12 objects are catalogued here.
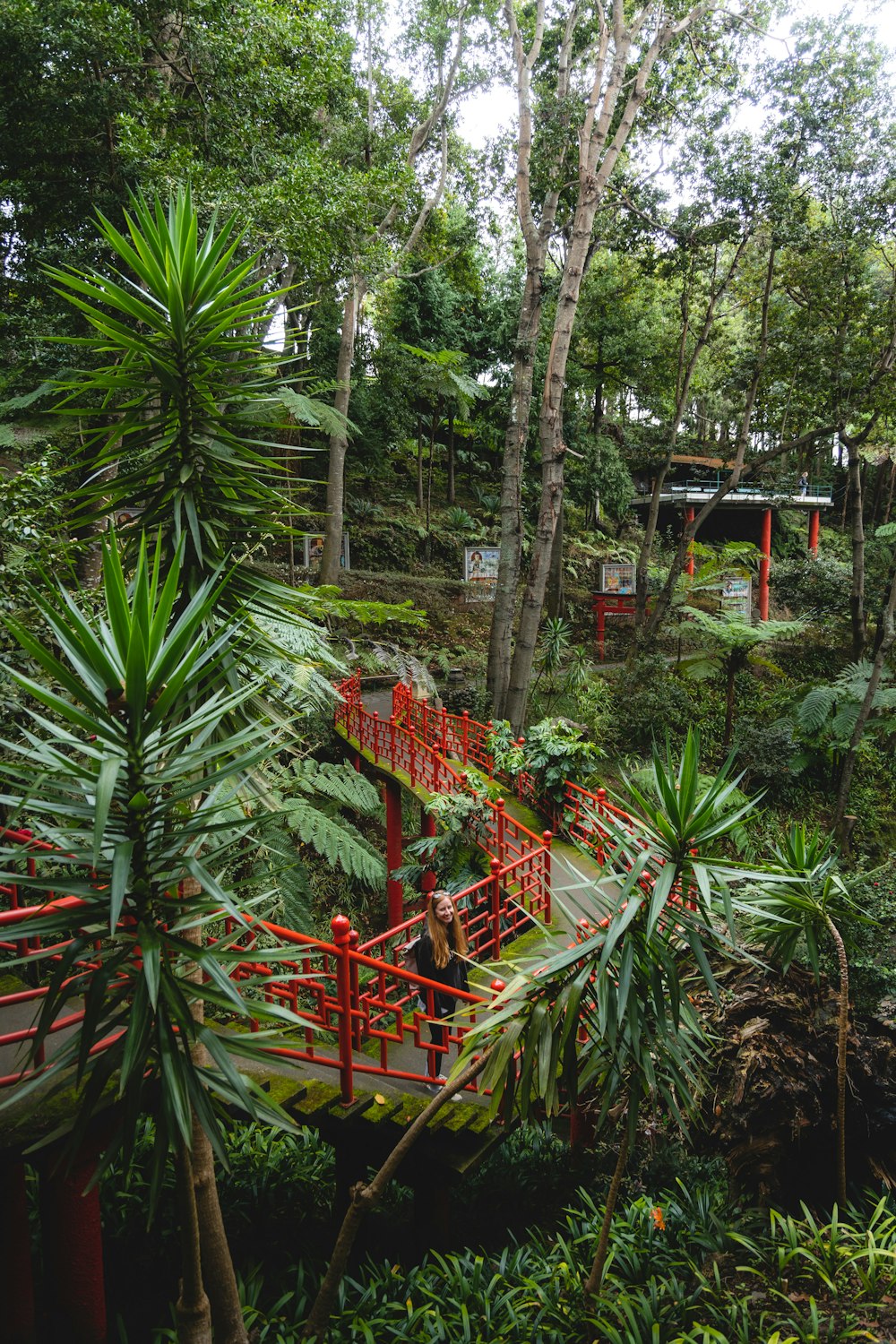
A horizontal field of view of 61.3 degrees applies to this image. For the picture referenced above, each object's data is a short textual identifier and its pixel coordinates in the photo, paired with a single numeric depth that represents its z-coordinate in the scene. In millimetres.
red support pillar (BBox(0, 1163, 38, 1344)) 3723
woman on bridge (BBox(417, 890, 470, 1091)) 5020
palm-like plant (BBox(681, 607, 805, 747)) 13375
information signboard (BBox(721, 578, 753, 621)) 17422
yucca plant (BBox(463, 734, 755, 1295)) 2713
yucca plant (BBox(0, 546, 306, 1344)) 1928
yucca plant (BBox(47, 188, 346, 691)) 2570
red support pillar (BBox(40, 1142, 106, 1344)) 3904
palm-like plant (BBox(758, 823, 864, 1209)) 4051
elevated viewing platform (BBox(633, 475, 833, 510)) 20795
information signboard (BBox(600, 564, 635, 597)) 19391
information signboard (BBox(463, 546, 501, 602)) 19297
